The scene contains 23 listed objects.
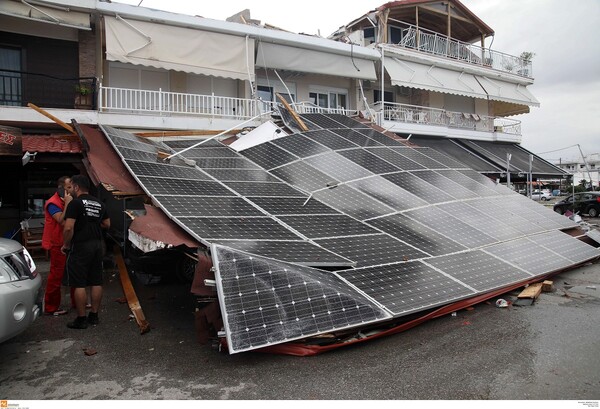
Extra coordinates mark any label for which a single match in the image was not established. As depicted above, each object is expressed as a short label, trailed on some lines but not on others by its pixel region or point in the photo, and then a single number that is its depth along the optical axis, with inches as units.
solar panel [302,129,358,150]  353.1
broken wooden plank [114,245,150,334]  206.2
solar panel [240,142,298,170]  318.1
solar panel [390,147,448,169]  370.9
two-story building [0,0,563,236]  461.1
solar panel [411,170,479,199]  323.3
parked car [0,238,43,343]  145.0
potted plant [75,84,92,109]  460.8
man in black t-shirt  200.5
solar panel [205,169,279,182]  277.5
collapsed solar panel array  165.0
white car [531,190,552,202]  1718.9
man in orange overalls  227.5
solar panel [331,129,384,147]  377.5
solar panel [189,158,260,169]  297.1
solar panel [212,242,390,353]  152.4
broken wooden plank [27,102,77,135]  291.4
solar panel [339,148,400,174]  327.0
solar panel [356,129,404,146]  401.1
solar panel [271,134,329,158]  333.7
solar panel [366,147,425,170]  348.5
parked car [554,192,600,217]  869.8
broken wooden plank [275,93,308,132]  383.0
